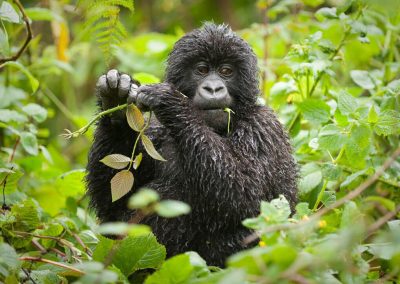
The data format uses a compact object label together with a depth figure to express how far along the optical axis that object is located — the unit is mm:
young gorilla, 6992
